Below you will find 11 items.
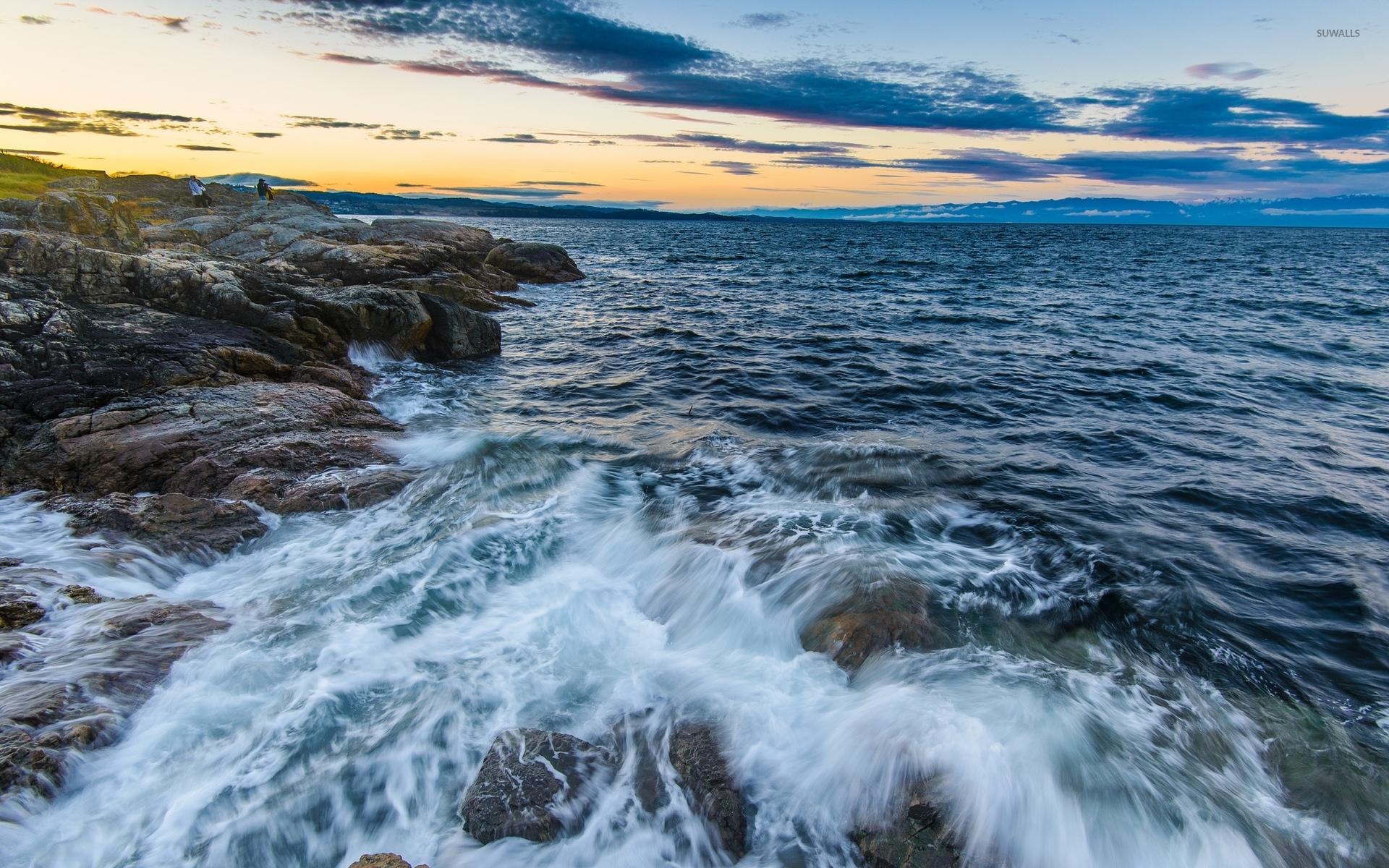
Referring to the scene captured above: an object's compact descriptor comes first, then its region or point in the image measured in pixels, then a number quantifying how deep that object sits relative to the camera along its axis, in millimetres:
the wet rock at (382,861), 3373
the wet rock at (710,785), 4129
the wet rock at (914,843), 3885
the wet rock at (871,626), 5672
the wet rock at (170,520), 6742
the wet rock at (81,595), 5617
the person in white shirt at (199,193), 38750
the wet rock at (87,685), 4004
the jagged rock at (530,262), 33062
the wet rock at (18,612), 5156
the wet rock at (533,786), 4020
